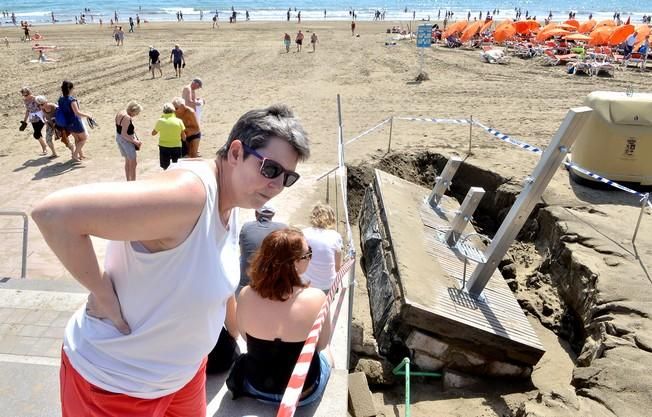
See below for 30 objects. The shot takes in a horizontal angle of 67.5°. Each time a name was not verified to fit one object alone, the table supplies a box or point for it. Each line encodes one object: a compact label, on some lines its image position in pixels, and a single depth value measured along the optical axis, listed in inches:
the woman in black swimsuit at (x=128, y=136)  316.5
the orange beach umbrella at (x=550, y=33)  1082.3
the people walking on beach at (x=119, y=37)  1176.2
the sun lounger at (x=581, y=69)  813.9
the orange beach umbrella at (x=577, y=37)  1013.1
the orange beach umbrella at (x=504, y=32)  1134.1
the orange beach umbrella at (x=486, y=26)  1271.7
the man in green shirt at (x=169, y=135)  312.8
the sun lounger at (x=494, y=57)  968.9
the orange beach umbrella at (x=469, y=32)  1184.8
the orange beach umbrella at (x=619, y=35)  954.1
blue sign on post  721.6
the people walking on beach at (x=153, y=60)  776.9
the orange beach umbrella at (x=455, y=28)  1263.5
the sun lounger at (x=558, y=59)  914.7
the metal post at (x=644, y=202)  231.7
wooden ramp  194.2
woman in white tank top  55.4
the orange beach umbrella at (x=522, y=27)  1211.9
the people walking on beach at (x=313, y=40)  1132.8
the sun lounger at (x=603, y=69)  812.0
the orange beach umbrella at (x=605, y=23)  1100.0
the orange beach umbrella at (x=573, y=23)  1240.8
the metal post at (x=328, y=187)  332.3
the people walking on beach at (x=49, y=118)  389.4
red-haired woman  103.3
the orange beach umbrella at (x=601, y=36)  979.2
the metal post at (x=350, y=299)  154.0
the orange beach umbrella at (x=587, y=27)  1200.8
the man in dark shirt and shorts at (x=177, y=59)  780.6
